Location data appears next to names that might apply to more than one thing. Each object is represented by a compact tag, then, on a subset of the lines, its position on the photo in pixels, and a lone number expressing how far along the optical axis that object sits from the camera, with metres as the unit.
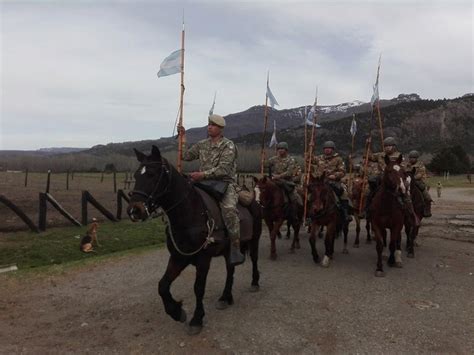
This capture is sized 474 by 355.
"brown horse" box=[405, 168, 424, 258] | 10.81
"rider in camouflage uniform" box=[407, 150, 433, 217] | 11.75
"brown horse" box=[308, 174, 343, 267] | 9.59
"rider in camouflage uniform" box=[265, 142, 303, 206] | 11.24
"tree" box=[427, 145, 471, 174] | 63.44
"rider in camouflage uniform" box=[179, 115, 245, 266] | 6.13
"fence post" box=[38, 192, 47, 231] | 13.12
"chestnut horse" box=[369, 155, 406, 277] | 8.96
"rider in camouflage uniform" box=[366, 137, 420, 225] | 9.32
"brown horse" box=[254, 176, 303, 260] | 10.88
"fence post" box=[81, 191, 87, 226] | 14.58
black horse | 5.05
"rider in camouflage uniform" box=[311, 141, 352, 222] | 10.91
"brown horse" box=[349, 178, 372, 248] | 12.33
